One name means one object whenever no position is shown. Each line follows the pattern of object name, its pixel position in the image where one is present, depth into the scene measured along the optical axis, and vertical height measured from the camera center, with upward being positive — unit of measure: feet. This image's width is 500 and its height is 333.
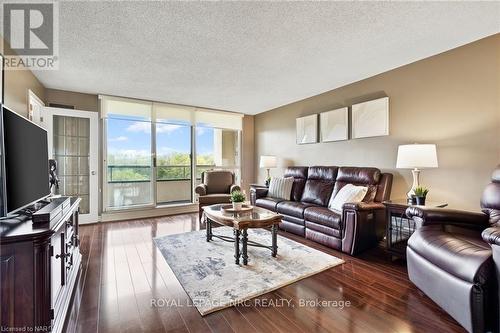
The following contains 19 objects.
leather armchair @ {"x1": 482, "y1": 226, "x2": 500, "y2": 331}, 4.50 -1.62
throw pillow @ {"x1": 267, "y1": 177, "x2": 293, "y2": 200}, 13.76 -1.45
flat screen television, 4.48 +0.04
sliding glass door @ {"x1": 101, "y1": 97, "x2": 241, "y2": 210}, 15.42 +1.07
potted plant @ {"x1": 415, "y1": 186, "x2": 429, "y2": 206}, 8.21 -1.12
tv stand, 3.93 -1.97
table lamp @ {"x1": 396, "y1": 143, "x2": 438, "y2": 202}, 8.38 +0.24
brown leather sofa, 9.17 -2.10
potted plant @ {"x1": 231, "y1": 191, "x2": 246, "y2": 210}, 9.69 -1.50
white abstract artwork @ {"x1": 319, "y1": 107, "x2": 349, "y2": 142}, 12.95 +2.25
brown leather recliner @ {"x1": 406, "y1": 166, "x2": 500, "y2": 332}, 4.73 -2.19
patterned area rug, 6.46 -3.55
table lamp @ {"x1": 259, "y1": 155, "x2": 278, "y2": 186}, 17.26 +0.13
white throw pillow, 10.06 -1.40
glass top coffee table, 8.09 -2.04
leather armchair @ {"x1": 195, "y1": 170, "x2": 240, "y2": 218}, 13.99 -1.54
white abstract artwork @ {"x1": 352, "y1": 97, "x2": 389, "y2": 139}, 11.14 +2.26
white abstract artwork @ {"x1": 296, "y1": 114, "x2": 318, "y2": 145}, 14.79 +2.26
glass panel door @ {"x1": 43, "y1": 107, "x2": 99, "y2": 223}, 13.79 +0.43
